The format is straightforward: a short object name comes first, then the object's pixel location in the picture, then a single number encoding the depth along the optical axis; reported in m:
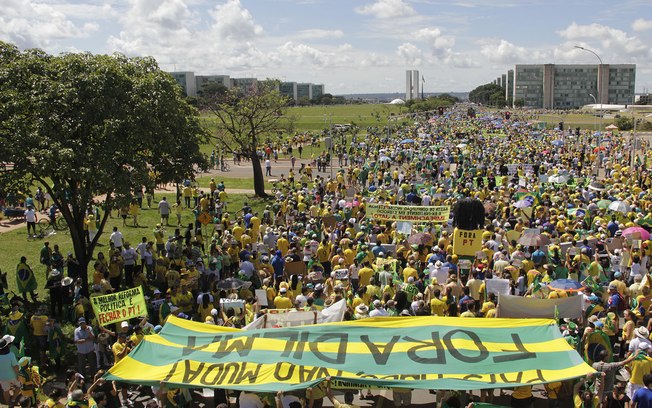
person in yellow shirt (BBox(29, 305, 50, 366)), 11.72
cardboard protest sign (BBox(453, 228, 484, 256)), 15.62
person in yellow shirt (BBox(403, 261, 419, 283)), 12.96
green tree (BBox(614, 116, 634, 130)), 86.62
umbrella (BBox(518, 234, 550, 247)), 15.05
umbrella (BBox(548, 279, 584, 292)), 11.70
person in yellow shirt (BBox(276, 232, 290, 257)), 16.44
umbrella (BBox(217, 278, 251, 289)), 12.60
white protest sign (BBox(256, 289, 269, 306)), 11.82
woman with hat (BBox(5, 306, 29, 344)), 11.44
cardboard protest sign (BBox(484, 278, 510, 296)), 12.23
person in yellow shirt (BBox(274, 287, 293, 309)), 11.44
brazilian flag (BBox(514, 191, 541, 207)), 21.37
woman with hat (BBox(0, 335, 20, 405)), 9.34
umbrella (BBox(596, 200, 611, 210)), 19.98
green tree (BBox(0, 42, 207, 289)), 13.81
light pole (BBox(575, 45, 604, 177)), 36.89
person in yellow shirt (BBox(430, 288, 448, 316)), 11.26
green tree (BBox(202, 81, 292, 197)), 31.62
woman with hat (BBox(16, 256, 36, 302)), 14.77
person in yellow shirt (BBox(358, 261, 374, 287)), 13.14
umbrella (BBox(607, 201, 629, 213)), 18.83
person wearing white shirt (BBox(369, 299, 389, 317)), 10.63
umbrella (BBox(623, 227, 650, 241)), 15.60
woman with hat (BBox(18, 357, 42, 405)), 9.50
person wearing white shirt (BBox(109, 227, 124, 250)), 18.36
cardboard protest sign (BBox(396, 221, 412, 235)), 17.12
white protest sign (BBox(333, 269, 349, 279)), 13.20
